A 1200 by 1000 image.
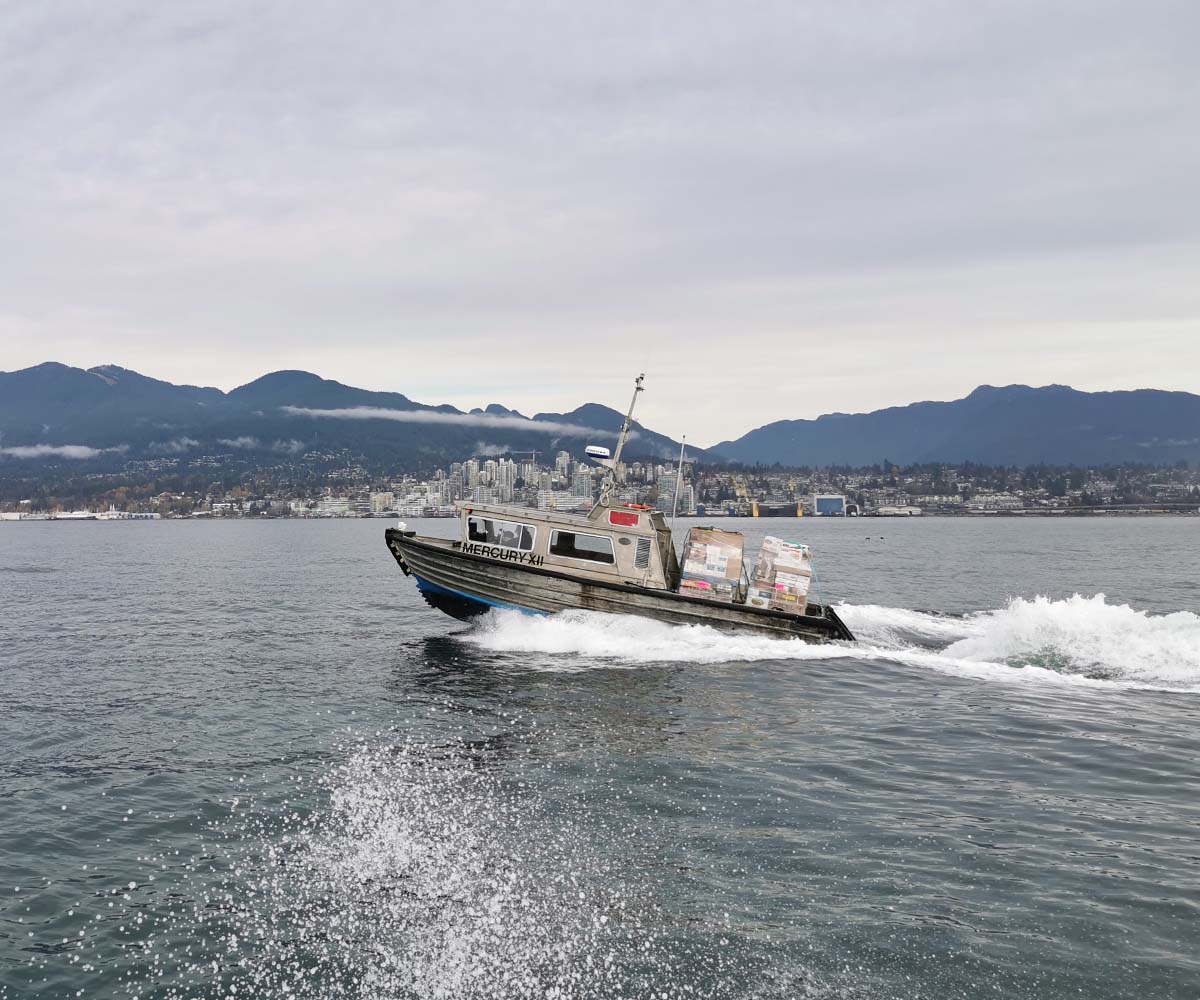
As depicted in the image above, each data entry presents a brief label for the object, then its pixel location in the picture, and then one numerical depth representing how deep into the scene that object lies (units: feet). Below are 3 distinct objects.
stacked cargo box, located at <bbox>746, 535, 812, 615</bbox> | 87.45
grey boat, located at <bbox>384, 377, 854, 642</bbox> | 86.12
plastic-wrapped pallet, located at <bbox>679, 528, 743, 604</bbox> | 87.10
